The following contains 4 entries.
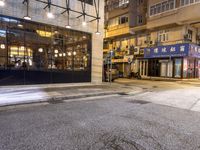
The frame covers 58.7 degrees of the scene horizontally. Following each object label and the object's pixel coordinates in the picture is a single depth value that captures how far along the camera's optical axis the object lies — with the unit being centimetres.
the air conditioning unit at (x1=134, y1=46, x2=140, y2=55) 3198
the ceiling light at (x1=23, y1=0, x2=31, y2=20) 1283
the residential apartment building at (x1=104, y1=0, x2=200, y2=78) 2442
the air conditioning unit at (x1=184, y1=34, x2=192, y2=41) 2519
